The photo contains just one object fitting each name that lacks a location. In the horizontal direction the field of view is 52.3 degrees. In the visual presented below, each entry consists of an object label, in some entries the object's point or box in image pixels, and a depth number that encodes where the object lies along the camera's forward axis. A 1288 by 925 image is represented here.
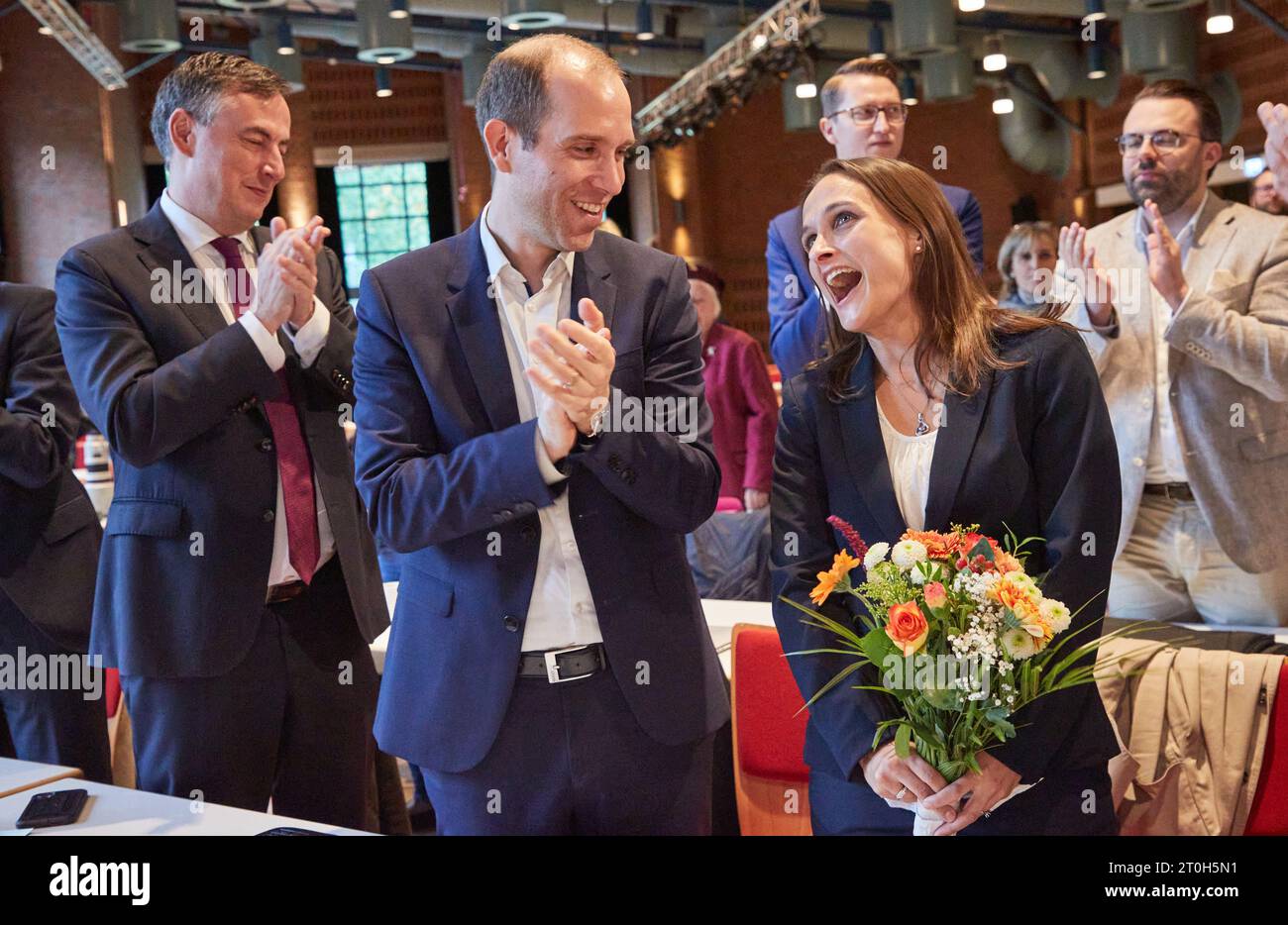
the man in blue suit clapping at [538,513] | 1.85
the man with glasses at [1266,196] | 5.21
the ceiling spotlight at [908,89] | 14.34
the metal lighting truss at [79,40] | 8.74
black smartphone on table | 1.99
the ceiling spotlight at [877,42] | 12.24
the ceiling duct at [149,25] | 9.29
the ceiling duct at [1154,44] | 12.02
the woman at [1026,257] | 5.77
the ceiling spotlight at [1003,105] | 13.26
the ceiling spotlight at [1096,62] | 12.30
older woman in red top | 5.57
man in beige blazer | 3.06
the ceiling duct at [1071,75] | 14.11
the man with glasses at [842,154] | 3.32
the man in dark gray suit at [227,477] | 2.29
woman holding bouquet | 1.92
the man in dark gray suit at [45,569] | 2.90
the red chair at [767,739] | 2.65
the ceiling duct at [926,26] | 10.61
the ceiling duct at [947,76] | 12.89
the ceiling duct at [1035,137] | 16.28
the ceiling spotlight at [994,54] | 10.13
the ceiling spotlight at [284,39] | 11.48
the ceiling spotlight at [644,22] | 10.91
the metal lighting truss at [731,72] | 9.83
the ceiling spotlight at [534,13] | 8.87
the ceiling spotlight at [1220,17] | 9.56
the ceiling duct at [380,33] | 9.99
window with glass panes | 16.83
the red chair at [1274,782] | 2.31
